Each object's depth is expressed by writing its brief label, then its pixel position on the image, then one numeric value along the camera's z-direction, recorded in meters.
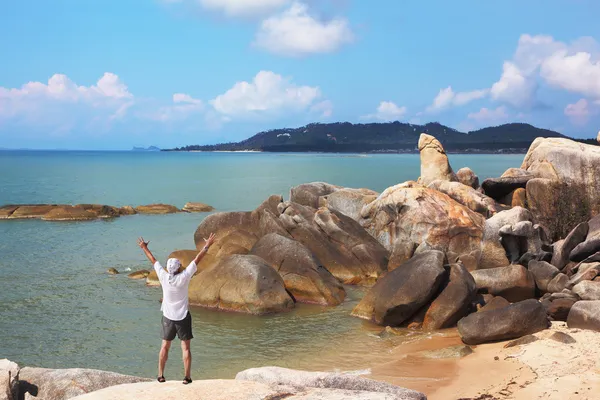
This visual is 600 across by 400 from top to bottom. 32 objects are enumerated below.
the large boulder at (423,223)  24.55
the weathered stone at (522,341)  14.91
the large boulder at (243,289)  20.11
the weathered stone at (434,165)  32.47
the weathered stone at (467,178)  32.81
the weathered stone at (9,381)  9.99
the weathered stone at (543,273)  19.52
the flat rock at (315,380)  9.14
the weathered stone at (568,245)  20.88
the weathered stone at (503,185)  28.17
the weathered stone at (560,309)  16.58
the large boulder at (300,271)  21.36
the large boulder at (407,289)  17.97
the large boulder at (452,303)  17.72
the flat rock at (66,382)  10.34
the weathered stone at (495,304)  17.27
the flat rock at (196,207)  55.09
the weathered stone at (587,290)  16.72
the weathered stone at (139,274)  26.04
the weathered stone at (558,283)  18.77
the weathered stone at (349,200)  29.84
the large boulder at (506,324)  15.46
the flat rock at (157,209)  53.97
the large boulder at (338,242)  24.56
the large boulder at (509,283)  18.81
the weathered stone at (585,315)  15.20
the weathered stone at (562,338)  14.45
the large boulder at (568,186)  26.03
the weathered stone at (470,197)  27.36
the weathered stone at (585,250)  19.97
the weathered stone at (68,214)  47.34
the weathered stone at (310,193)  32.16
